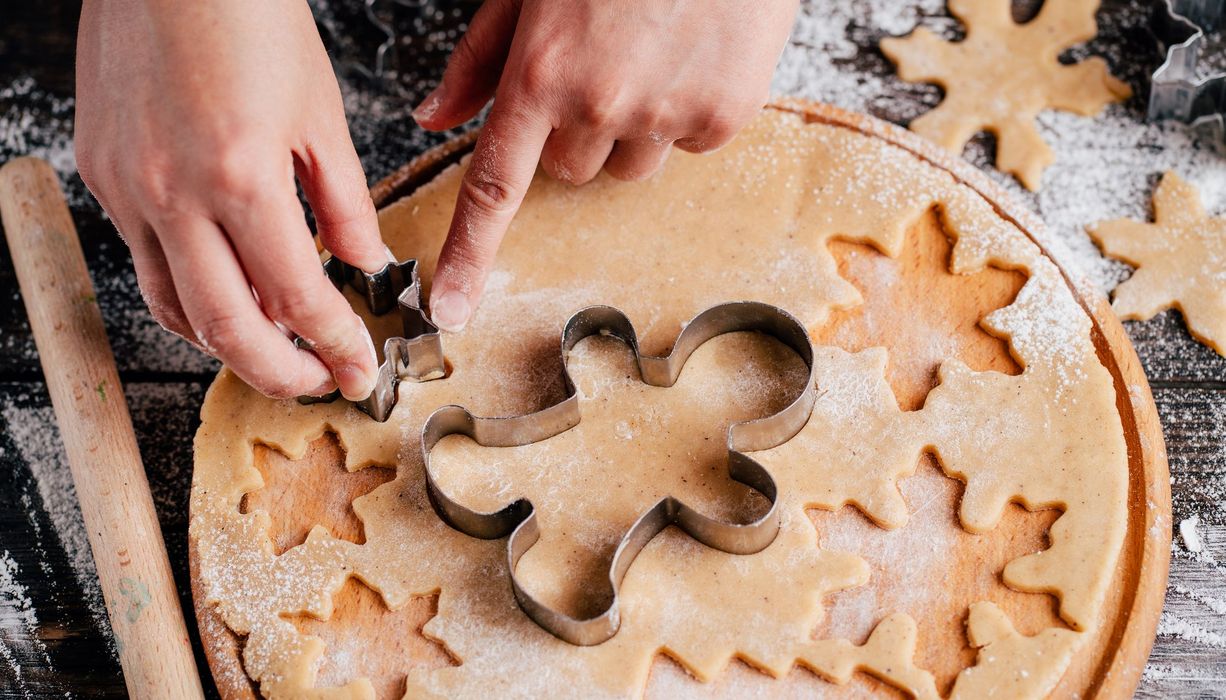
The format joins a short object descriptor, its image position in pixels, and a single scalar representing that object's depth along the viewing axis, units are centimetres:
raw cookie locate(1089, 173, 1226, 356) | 90
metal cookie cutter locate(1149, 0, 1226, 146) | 93
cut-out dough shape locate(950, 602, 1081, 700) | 80
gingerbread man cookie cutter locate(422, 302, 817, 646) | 81
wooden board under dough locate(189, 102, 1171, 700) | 81
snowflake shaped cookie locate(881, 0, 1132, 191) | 95
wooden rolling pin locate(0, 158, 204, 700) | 82
